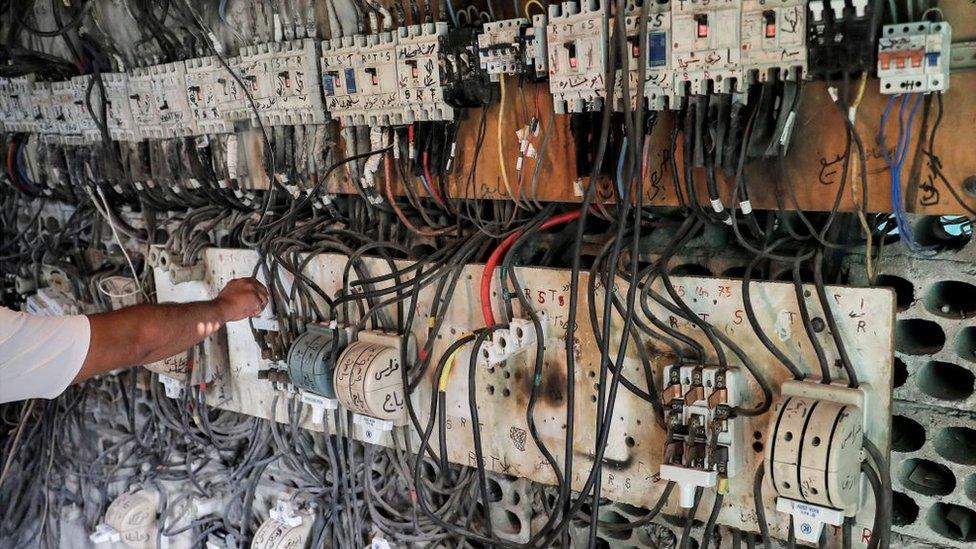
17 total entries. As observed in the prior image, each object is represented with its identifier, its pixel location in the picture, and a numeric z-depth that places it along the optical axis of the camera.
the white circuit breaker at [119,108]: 1.71
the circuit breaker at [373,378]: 1.28
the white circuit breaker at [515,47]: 1.03
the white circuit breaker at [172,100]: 1.57
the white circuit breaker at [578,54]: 0.96
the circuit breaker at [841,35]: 0.82
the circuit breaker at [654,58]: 0.93
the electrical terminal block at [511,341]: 1.16
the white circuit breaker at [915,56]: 0.80
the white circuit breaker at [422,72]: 1.14
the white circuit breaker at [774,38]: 0.85
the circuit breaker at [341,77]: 1.26
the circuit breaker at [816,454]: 0.90
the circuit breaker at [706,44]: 0.89
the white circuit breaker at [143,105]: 1.64
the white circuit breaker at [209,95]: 1.48
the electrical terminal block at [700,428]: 1.01
